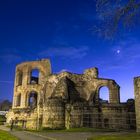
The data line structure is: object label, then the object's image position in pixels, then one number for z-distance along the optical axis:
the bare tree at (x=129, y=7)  6.29
